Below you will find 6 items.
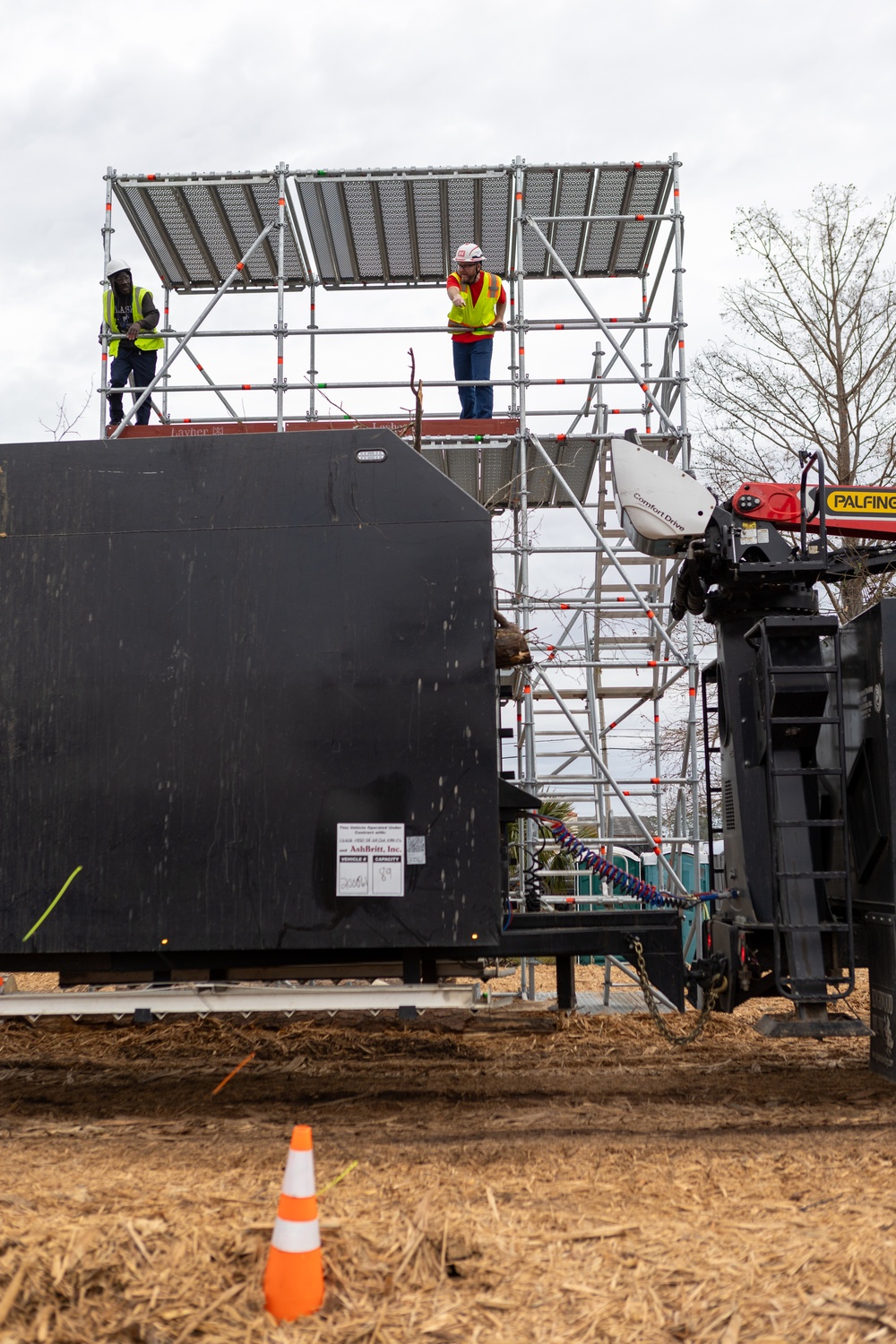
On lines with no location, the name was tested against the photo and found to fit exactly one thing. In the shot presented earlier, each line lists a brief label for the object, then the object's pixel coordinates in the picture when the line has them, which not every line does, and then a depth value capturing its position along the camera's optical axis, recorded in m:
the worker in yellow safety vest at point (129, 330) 10.60
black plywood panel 5.04
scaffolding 9.90
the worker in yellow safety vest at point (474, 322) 10.30
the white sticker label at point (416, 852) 5.02
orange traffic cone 2.98
